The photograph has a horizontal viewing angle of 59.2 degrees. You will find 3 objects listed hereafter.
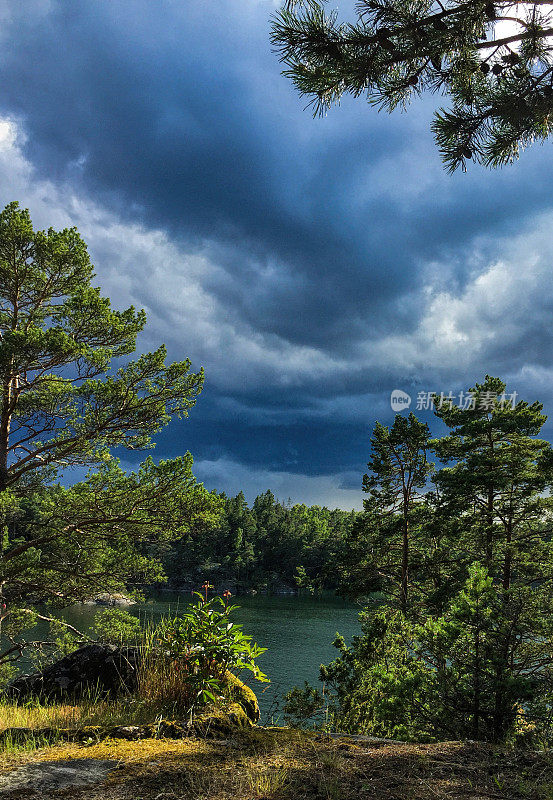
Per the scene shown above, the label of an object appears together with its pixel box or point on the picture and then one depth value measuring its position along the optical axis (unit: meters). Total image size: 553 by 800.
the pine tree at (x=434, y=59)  5.07
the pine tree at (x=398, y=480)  17.48
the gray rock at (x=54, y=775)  2.83
